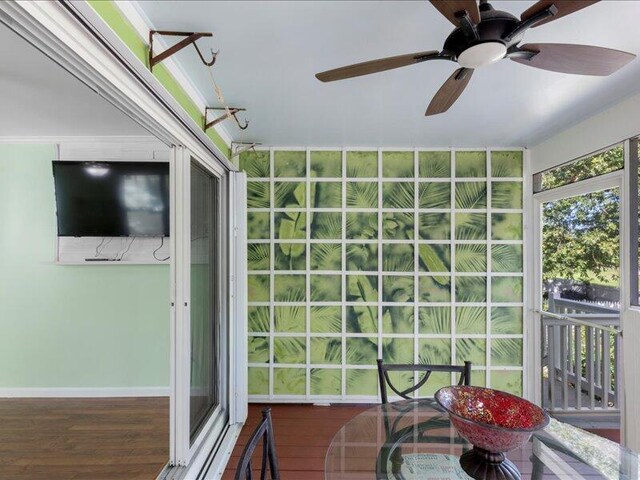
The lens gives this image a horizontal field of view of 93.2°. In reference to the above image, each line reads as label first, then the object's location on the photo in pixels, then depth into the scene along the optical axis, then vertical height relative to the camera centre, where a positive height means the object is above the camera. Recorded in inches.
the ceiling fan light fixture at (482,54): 40.7 +25.4
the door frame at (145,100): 34.3 +23.1
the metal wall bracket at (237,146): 108.0 +32.9
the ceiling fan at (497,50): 36.3 +26.8
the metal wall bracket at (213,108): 75.9 +32.3
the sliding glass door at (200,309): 71.5 -20.2
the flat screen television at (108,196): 107.3 +14.6
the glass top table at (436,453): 51.1 -40.2
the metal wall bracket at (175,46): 50.6 +33.7
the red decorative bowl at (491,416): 42.4 -29.1
